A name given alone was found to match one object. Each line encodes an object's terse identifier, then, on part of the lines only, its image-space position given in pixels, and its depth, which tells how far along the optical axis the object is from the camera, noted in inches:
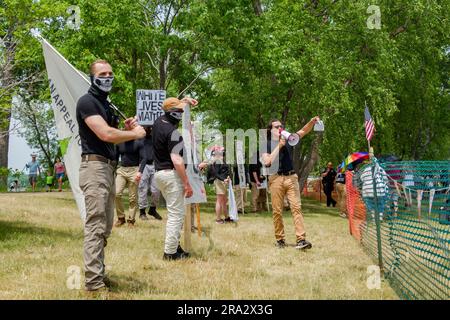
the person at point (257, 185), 636.7
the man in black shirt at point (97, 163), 188.9
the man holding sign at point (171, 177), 262.4
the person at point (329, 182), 941.8
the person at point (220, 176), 499.8
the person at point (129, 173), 415.8
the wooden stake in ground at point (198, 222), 357.0
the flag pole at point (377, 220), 257.3
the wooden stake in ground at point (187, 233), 290.4
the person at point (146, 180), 450.9
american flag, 340.5
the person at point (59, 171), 1117.7
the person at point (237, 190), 621.1
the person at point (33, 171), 1110.4
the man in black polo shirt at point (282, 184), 317.1
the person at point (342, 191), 613.0
